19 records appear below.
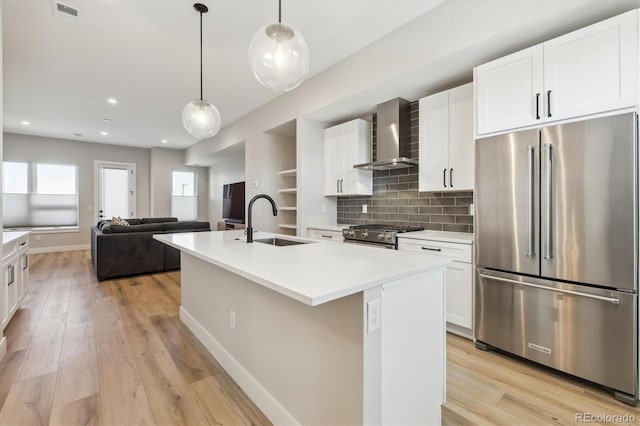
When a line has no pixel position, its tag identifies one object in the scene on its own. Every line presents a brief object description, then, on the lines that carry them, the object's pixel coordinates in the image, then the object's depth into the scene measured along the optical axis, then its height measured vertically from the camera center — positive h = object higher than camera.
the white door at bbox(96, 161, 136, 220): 7.72 +0.65
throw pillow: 5.09 -0.14
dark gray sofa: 4.36 -0.59
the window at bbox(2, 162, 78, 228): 6.71 +0.45
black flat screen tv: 7.05 +0.28
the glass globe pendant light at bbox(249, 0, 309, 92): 1.71 +0.95
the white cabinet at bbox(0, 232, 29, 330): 2.51 -0.58
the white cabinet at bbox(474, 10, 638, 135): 1.70 +0.89
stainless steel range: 2.96 -0.23
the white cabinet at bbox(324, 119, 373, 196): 3.80 +0.75
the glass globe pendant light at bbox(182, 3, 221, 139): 2.63 +0.88
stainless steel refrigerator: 1.70 -0.24
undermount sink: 2.40 -0.24
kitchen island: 1.12 -0.56
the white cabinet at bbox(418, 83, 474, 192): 2.75 +0.72
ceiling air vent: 2.41 +1.73
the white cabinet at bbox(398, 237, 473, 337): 2.47 -0.62
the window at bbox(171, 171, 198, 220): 8.60 +0.52
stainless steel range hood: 3.33 +0.90
